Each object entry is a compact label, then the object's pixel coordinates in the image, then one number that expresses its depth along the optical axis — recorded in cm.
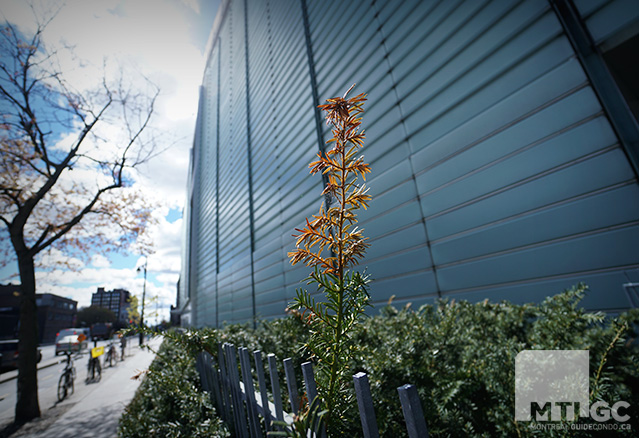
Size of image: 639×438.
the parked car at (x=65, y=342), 2172
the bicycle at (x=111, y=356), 1376
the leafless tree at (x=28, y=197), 612
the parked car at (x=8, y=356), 1308
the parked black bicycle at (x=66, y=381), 763
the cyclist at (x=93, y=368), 1003
